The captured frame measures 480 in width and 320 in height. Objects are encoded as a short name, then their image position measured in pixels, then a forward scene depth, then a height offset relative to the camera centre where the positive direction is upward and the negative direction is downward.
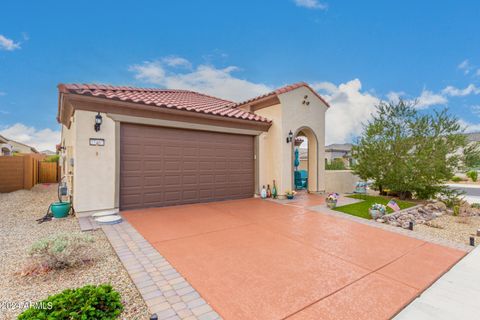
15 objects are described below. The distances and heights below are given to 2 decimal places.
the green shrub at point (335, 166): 16.06 -0.34
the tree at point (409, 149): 8.64 +0.52
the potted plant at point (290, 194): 9.40 -1.40
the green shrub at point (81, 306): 1.96 -1.37
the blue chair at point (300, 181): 12.31 -1.10
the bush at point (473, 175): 21.87 -1.38
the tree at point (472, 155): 8.47 +0.26
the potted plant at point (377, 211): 6.47 -1.47
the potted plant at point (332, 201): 7.67 -1.40
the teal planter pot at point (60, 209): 6.26 -1.40
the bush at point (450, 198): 9.09 -1.56
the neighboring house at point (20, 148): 25.97 +2.11
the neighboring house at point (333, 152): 37.84 +1.64
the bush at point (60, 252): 3.23 -1.37
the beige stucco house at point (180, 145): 6.36 +0.60
